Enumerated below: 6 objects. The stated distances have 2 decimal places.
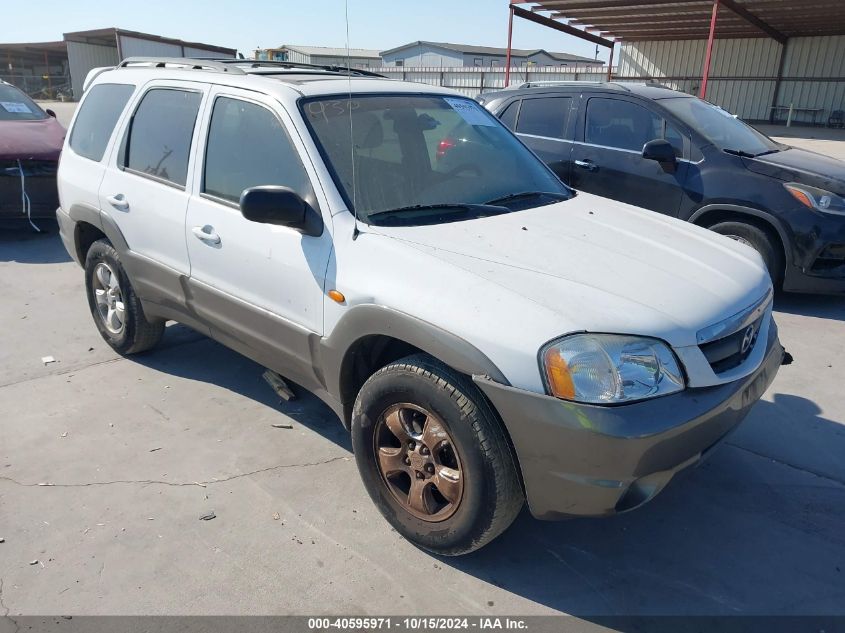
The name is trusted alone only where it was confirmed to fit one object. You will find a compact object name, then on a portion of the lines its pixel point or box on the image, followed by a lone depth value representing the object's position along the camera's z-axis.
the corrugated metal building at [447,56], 48.47
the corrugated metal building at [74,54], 31.31
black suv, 5.44
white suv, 2.23
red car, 7.39
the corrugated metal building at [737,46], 16.88
